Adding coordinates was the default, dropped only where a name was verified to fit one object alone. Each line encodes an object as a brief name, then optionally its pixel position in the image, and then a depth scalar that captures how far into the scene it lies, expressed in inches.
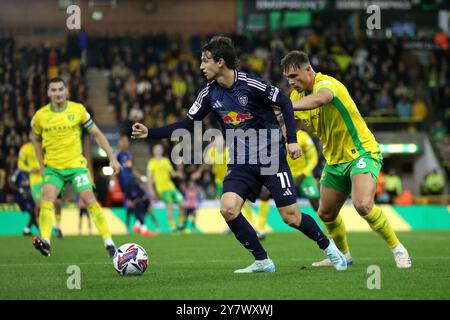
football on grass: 705.0
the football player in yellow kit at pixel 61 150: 953.5
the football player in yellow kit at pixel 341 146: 714.2
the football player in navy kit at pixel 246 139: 694.5
